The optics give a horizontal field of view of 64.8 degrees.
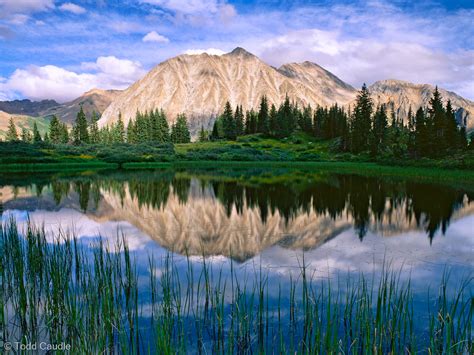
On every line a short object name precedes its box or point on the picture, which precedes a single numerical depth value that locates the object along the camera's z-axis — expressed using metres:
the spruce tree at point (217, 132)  153.14
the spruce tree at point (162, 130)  148.50
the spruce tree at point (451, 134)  77.16
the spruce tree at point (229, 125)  148.25
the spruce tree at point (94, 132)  153.12
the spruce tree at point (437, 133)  74.85
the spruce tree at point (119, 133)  152.88
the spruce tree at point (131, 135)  149.75
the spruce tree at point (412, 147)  78.06
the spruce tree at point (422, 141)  76.00
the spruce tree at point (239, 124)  150.88
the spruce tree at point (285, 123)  141.62
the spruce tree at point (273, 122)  141.75
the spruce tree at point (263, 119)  145.81
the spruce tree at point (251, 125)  154.38
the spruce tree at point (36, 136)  137.45
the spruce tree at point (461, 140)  76.12
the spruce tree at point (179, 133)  153.50
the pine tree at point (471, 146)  71.24
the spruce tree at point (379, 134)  91.81
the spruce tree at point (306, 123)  150.38
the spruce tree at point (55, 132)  141.38
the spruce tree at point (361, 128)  101.56
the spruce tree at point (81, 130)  138.38
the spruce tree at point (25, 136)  163.81
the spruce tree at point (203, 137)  161.75
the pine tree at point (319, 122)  141.62
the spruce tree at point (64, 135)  142.96
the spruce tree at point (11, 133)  154.55
